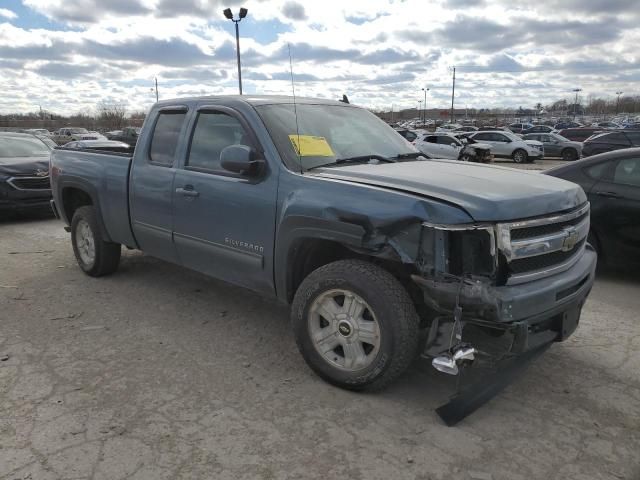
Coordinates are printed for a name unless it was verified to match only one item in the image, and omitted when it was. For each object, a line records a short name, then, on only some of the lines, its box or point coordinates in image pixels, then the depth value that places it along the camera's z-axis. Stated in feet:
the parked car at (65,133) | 148.87
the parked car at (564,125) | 210.63
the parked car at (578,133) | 106.63
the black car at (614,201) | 18.61
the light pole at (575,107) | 394.17
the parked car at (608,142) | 56.80
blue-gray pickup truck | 9.70
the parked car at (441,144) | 73.92
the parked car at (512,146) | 89.97
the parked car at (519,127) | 178.51
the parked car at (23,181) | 31.60
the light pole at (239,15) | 71.82
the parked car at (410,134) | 89.82
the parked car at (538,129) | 157.81
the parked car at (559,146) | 96.73
